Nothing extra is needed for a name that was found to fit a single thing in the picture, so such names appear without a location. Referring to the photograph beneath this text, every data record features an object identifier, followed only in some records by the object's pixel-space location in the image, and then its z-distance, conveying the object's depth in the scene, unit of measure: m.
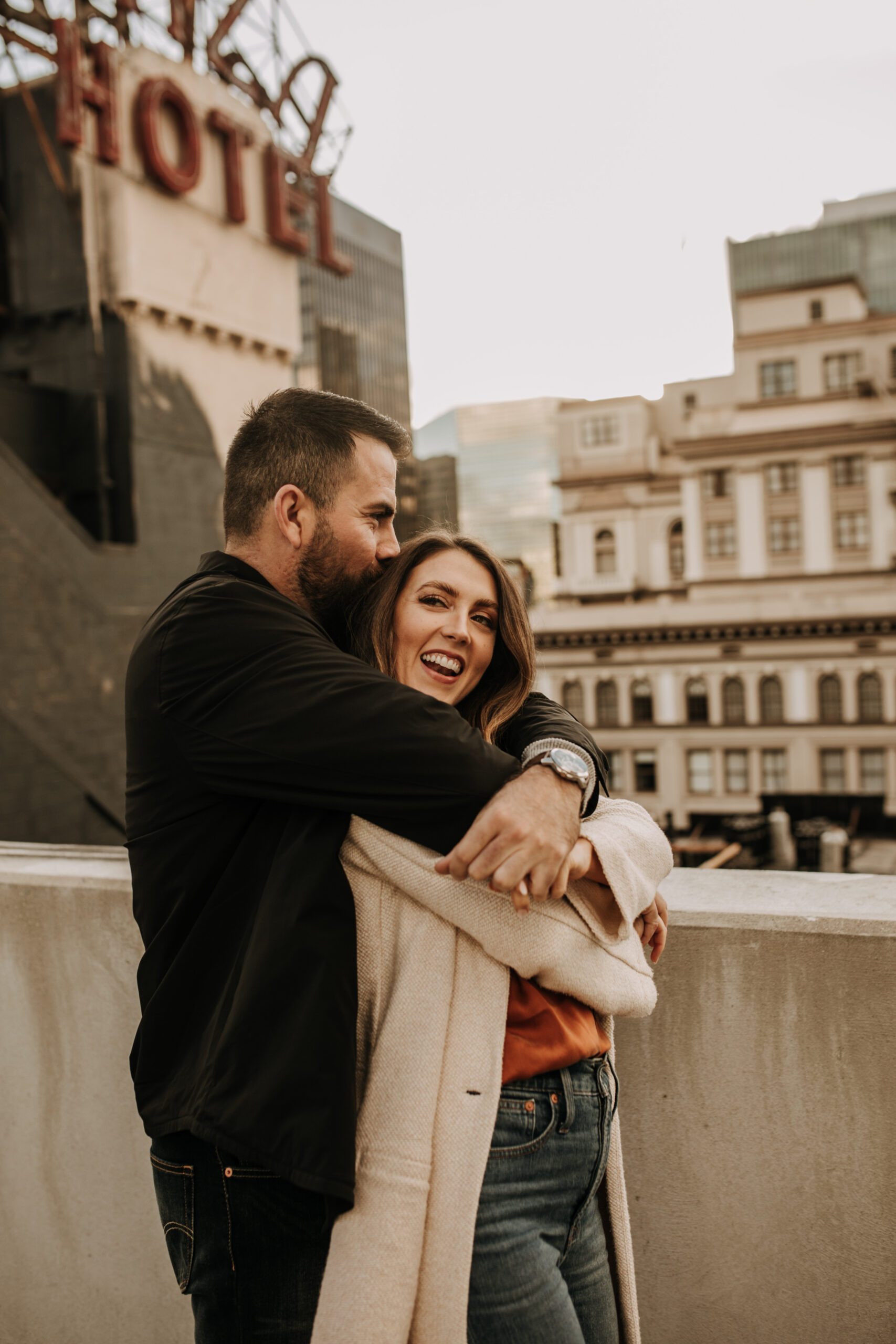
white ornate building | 45.38
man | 1.56
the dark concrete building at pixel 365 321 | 84.50
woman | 1.57
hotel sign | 23.97
